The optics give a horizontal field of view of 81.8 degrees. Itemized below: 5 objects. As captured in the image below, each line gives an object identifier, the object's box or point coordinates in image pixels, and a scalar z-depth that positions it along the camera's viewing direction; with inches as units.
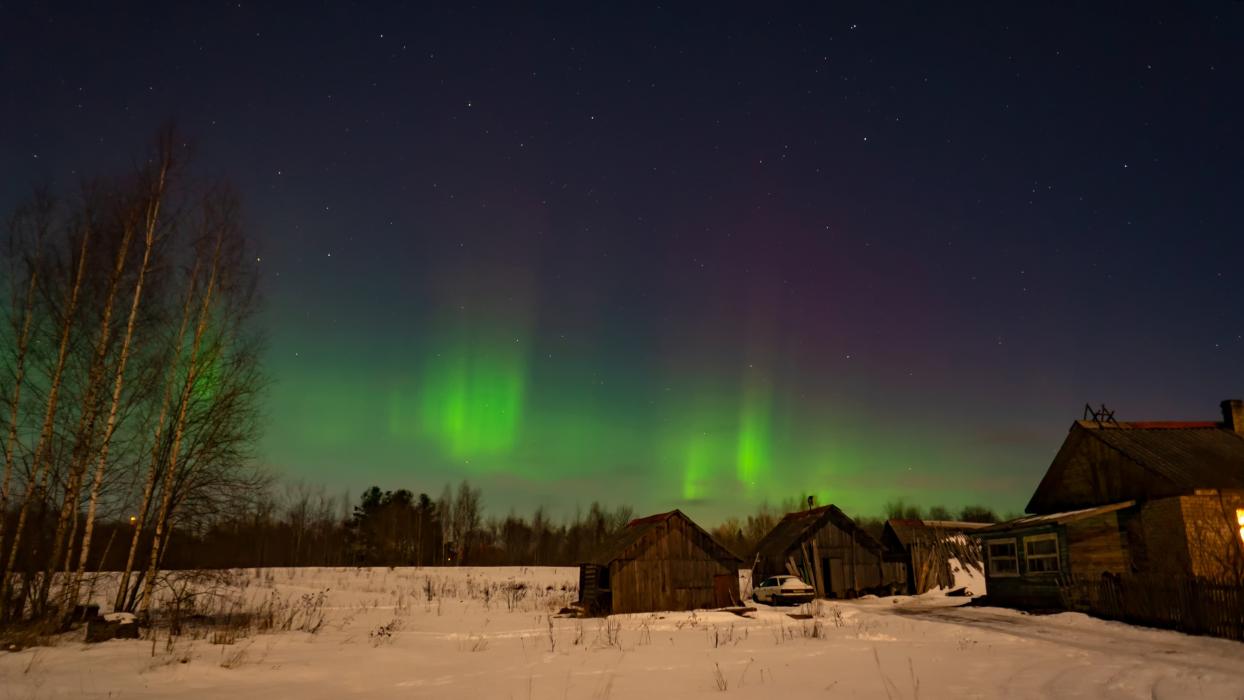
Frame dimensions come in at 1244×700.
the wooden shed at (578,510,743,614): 1369.3
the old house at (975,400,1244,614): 976.9
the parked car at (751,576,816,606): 1446.9
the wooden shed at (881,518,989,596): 1734.7
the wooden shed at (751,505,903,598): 1707.7
